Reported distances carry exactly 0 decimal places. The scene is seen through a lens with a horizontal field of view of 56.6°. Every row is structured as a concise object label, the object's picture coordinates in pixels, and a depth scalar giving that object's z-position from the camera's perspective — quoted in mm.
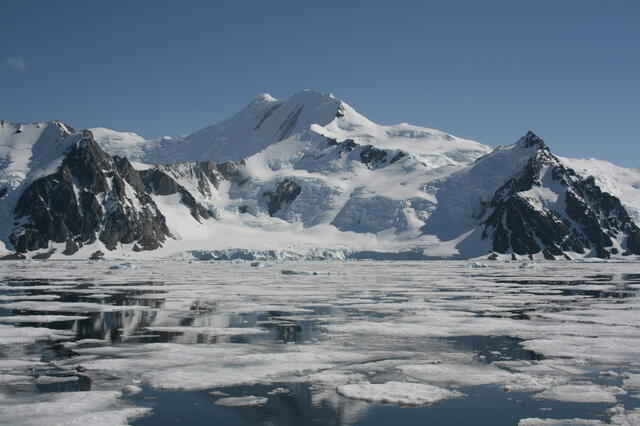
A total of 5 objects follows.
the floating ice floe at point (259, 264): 136875
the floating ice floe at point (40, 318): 35031
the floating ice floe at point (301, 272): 97038
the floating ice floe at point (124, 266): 123325
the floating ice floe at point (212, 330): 31609
